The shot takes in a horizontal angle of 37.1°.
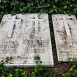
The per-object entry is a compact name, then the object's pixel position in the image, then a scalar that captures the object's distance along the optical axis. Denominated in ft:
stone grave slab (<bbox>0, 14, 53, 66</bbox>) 8.27
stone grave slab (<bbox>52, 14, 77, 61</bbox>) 8.61
